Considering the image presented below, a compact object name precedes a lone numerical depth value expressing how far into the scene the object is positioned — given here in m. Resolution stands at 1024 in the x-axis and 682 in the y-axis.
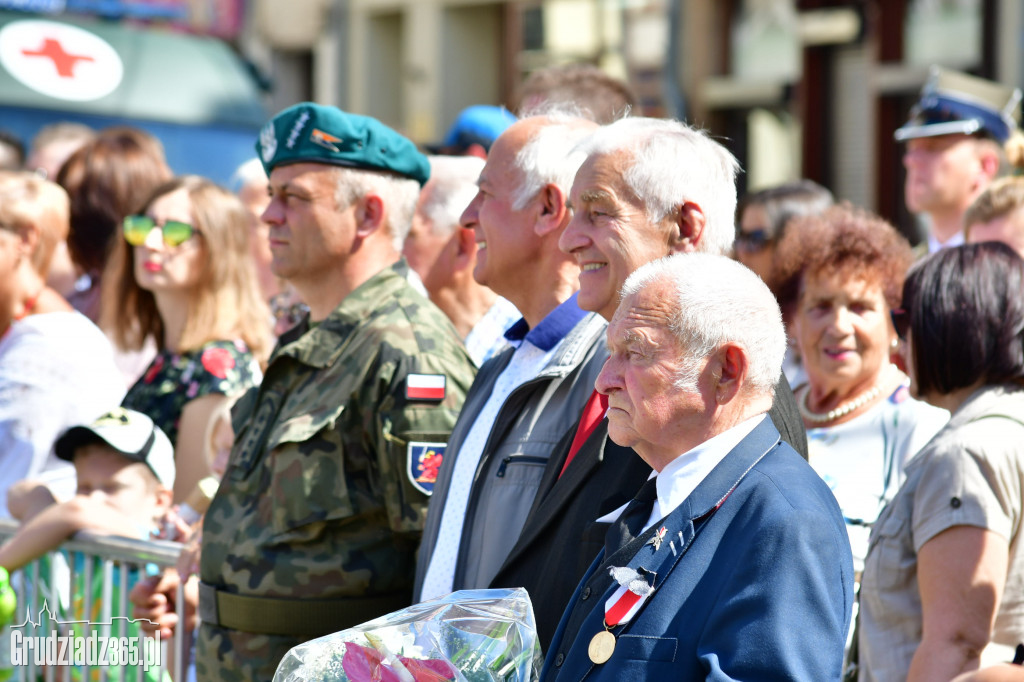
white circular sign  19.81
